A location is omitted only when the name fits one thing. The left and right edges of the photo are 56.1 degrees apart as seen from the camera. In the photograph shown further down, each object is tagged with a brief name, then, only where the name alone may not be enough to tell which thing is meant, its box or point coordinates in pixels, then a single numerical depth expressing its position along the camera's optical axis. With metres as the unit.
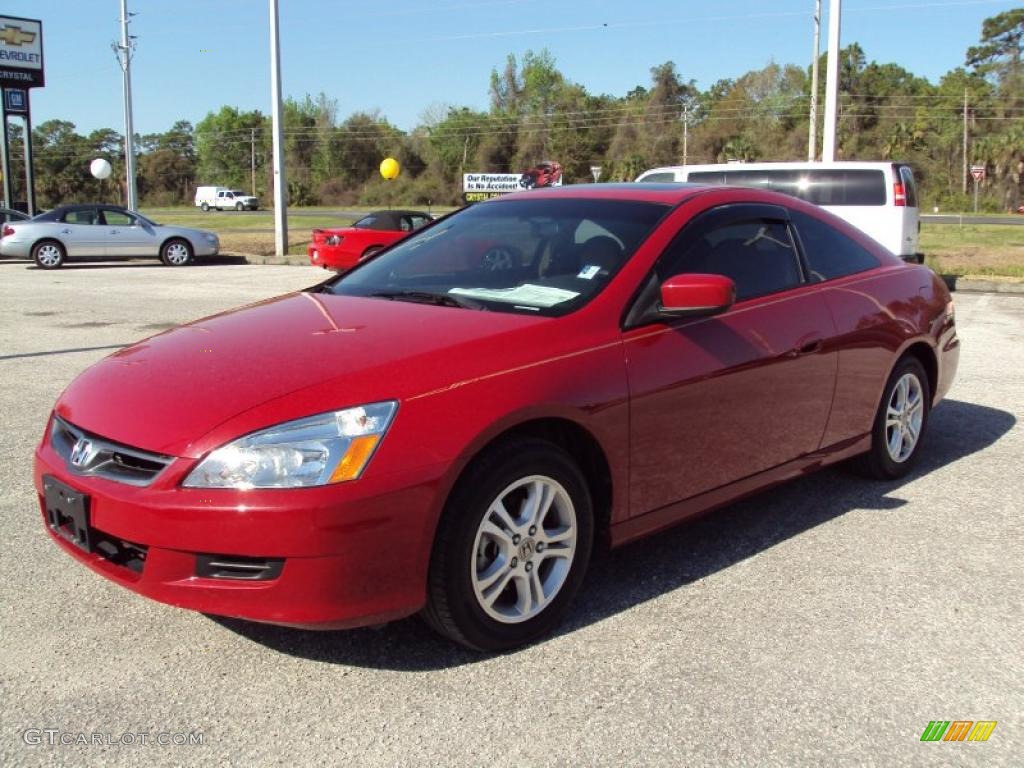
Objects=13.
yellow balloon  36.19
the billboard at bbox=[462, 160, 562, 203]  37.75
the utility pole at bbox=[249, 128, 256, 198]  94.20
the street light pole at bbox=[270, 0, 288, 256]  23.22
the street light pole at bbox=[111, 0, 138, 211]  29.86
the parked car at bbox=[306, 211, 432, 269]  18.28
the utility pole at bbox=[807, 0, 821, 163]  31.32
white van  14.03
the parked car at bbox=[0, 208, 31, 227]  22.67
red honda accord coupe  2.77
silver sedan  20.84
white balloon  34.86
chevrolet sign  30.02
